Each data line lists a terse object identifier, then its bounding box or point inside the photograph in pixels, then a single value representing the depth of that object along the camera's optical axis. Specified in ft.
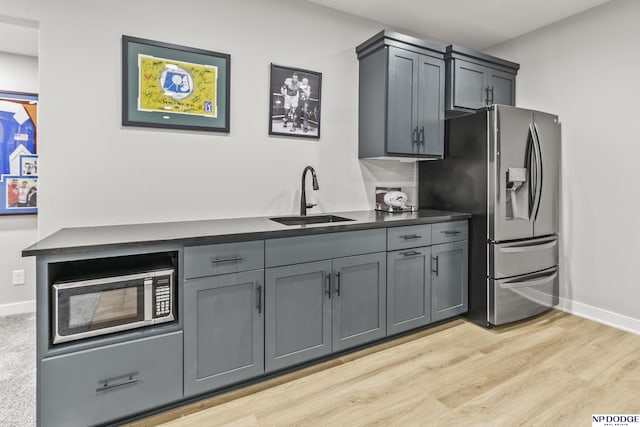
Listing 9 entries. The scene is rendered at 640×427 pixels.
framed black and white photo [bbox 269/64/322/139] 8.70
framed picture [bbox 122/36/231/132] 7.11
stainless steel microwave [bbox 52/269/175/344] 4.95
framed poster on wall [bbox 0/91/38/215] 9.53
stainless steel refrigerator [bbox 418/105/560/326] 8.87
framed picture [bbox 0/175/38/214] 9.57
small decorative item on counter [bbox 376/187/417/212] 9.91
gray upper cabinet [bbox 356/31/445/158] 9.16
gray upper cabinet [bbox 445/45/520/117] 10.10
